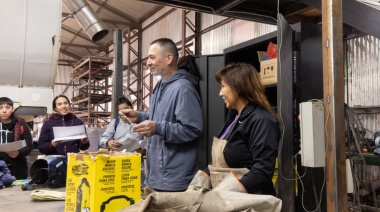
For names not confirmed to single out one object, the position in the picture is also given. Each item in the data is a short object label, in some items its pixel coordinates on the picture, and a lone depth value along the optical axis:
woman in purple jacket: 3.08
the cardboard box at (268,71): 2.31
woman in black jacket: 1.43
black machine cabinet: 2.07
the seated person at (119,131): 3.67
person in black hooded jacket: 3.03
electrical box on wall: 1.73
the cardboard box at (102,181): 1.45
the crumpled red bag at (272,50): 2.35
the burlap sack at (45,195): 1.89
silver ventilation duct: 4.84
